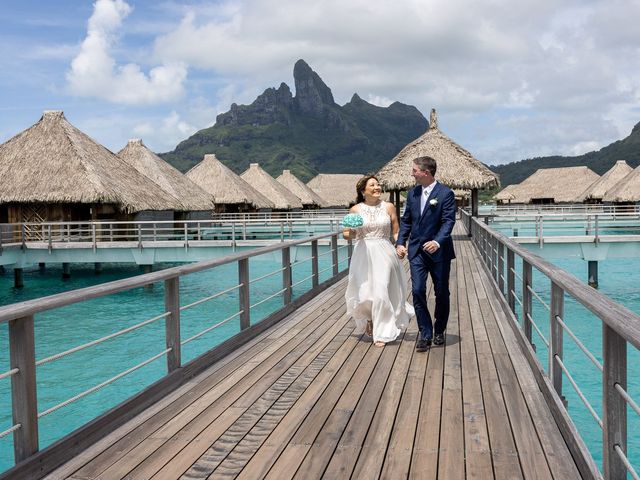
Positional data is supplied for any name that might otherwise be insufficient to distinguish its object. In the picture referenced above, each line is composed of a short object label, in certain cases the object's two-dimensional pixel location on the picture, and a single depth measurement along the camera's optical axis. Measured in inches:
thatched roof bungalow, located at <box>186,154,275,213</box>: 1483.8
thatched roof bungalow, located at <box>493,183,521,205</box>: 2492.6
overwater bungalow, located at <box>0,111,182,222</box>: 935.0
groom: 207.6
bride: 225.1
